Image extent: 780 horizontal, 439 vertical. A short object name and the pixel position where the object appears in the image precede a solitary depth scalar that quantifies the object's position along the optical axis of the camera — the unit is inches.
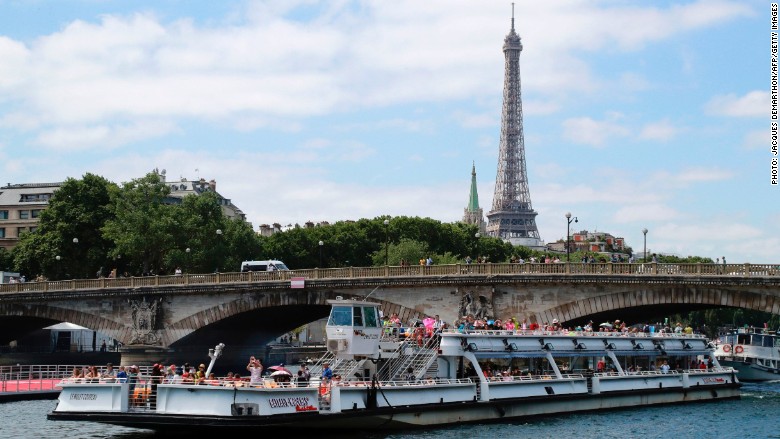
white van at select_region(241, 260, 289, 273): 3422.2
